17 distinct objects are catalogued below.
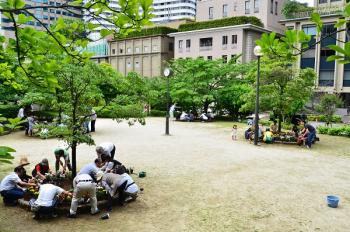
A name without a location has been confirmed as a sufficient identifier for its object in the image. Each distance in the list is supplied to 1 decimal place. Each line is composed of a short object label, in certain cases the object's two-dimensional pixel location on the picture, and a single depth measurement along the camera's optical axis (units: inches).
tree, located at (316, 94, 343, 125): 1186.5
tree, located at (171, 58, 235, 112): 1264.8
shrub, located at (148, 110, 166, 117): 1451.8
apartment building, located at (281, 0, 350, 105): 1545.3
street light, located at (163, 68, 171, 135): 852.0
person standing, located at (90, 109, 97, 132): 898.1
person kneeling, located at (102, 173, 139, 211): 361.7
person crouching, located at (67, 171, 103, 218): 331.6
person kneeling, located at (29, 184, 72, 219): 319.9
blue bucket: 363.9
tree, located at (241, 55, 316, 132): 789.2
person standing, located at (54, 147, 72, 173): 443.8
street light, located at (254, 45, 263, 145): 728.3
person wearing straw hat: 382.9
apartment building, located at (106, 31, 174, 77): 2295.8
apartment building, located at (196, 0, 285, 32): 1996.8
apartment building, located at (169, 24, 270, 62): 1857.8
